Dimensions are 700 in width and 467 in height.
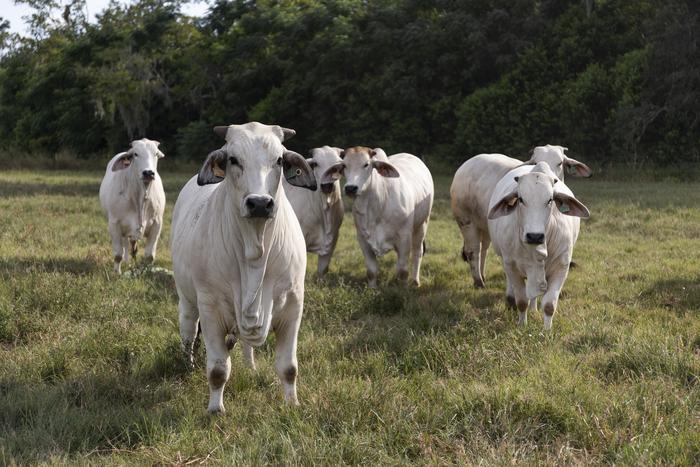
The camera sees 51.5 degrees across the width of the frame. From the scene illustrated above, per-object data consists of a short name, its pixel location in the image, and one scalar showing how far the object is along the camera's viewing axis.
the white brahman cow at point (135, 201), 9.37
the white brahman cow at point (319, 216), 8.93
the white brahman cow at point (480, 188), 8.57
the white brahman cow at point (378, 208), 8.34
